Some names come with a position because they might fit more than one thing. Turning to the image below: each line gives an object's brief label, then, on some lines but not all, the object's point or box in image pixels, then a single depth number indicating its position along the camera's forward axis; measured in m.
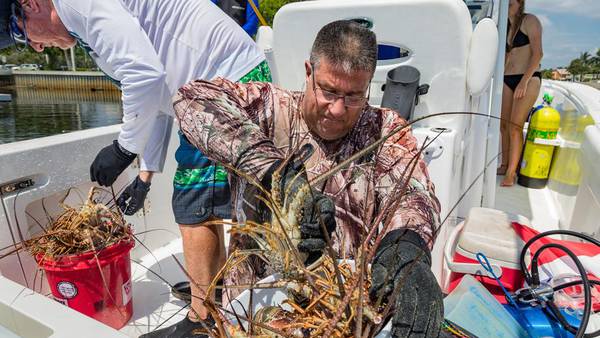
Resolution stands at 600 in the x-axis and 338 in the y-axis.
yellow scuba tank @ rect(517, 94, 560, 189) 4.57
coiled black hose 1.38
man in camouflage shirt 1.30
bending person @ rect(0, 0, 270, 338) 1.77
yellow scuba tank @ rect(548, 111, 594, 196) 3.63
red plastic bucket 2.02
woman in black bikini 4.56
